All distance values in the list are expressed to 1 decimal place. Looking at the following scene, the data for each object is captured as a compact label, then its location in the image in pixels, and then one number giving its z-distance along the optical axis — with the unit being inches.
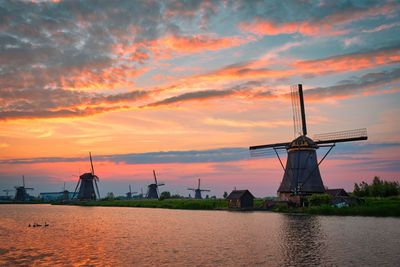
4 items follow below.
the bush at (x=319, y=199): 2194.9
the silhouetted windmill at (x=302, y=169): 2283.5
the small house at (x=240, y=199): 2758.4
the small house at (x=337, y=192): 2491.9
